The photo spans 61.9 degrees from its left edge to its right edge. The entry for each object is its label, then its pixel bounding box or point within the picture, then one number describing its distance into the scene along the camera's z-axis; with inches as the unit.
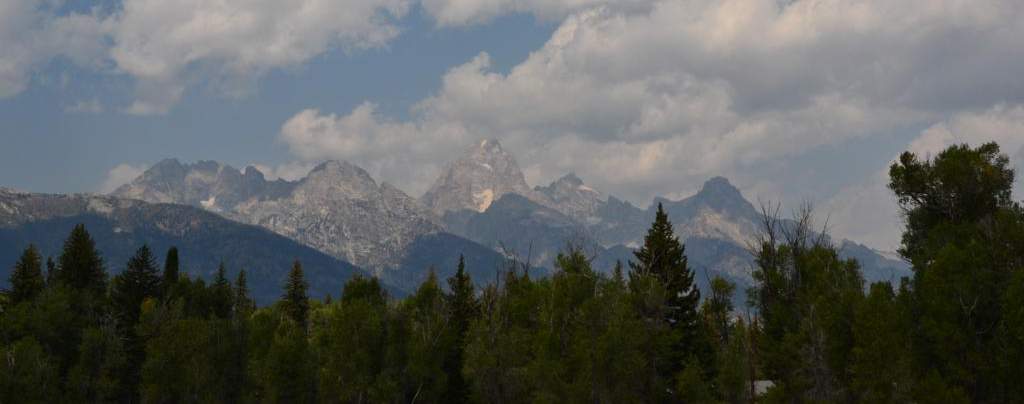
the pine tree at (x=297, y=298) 5255.9
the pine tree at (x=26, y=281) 4288.9
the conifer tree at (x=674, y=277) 3036.4
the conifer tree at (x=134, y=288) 4077.3
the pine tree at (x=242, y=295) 5147.6
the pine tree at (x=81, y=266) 4320.9
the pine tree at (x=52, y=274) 4458.7
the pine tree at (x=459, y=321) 3422.7
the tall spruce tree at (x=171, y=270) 4438.2
